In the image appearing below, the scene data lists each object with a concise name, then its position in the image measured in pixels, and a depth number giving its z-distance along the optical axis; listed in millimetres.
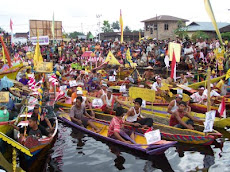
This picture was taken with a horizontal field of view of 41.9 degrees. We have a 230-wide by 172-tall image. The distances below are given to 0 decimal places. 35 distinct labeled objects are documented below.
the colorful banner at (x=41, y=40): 20375
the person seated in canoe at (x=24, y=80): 15109
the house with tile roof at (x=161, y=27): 45950
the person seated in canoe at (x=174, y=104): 11072
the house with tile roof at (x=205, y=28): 37762
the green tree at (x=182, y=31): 35291
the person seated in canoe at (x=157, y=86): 14579
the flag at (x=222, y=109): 10884
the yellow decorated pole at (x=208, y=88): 8359
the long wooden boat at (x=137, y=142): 8531
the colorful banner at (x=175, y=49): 13312
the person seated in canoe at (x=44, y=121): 9791
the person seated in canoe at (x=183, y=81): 16111
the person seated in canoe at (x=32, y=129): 8625
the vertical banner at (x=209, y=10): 9609
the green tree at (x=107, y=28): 70700
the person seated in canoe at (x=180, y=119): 9802
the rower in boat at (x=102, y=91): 13005
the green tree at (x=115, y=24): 95994
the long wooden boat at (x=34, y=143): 8009
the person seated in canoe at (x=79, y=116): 11391
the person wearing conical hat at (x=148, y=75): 18592
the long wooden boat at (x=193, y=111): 11294
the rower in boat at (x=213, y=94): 13088
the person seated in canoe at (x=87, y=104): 12041
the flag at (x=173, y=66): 12837
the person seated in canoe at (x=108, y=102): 12477
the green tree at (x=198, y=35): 33050
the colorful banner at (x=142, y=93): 10953
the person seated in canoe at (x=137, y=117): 9695
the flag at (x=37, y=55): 16788
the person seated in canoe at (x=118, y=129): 9377
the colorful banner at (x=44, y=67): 12594
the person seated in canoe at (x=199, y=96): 13234
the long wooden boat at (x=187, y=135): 9148
